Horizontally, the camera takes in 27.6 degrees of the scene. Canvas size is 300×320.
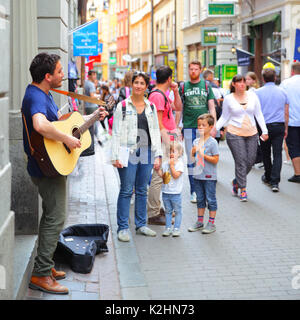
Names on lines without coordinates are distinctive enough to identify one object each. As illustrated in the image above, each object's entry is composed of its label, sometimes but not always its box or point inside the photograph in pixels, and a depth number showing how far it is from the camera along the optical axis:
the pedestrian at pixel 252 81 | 11.96
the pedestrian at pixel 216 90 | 13.52
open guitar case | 5.70
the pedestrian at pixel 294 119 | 10.63
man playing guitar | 4.68
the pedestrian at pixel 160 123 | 7.66
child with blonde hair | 7.07
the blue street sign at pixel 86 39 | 14.84
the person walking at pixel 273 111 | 10.18
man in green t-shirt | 8.98
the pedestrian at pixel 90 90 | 14.63
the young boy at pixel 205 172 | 7.27
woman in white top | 9.09
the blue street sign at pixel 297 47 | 12.01
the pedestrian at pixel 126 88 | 9.25
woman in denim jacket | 6.80
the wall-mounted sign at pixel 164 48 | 42.69
